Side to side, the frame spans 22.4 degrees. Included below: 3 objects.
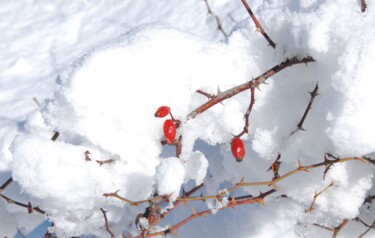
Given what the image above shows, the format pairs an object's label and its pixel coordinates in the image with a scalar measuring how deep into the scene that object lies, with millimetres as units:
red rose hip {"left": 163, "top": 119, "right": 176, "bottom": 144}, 761
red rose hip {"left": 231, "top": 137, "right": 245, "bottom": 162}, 753
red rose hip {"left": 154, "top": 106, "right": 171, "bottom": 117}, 756
